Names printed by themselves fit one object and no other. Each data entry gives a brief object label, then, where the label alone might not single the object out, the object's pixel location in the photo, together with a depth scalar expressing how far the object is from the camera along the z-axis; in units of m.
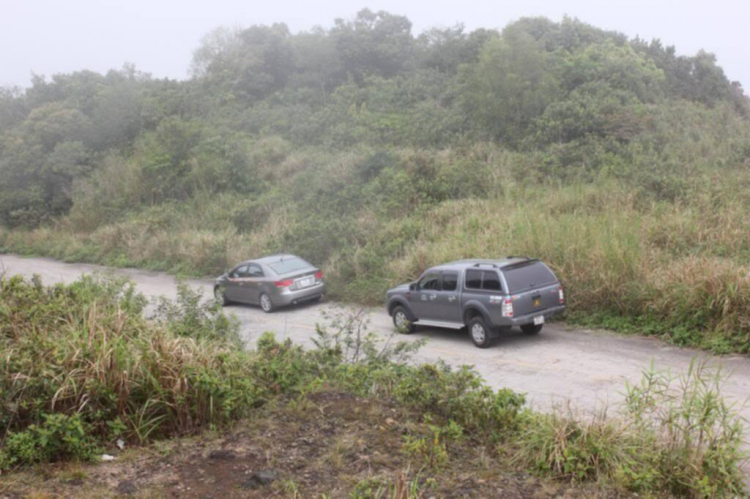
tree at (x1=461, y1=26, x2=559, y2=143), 30.30
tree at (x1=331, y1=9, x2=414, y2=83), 48.81
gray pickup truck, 13.98
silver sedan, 19.92
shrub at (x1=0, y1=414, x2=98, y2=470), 5.99
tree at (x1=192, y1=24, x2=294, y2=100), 51.31
